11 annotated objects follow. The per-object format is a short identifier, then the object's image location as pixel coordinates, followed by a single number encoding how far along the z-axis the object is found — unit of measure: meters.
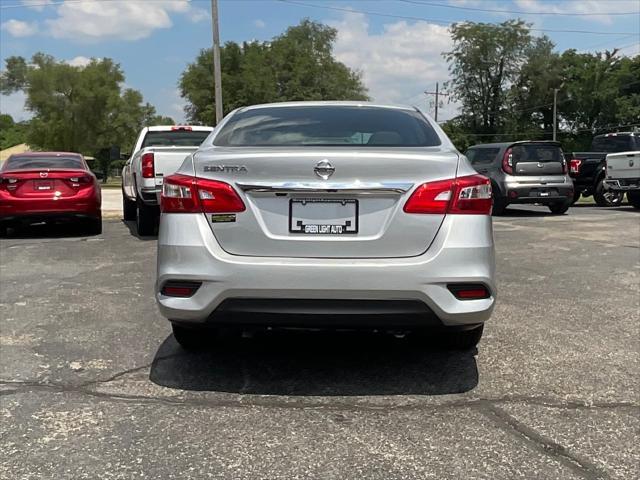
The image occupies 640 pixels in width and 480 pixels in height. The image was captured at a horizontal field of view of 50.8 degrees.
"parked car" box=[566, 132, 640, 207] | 17.23
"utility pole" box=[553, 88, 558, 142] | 63.78
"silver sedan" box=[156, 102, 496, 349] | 3.44
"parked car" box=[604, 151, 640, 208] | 14.69
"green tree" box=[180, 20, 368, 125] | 51.25
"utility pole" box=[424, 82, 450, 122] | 76.50
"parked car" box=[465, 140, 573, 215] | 14.47
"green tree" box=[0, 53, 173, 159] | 56.84
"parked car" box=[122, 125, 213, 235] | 9.29
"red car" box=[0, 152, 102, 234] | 10.27
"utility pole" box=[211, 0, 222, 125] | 20.09
